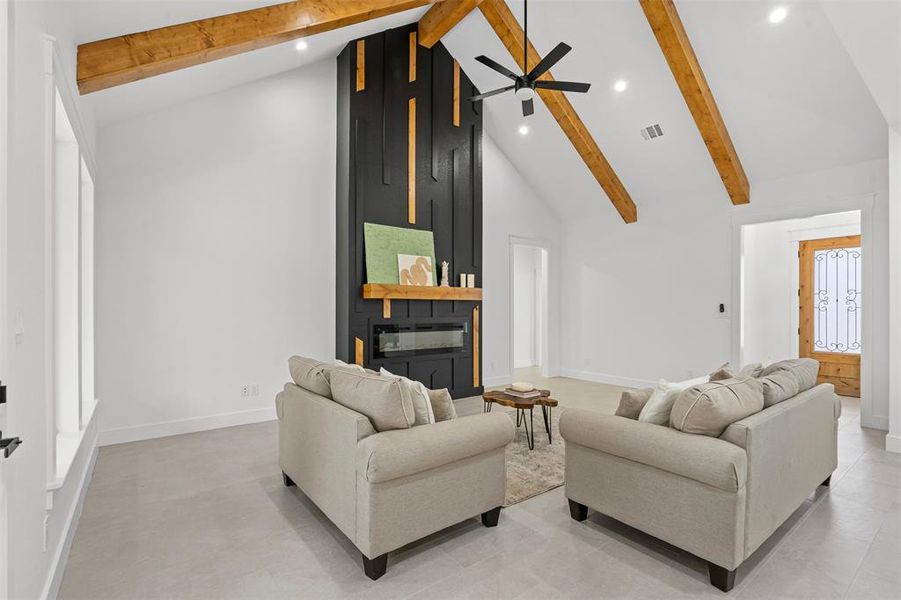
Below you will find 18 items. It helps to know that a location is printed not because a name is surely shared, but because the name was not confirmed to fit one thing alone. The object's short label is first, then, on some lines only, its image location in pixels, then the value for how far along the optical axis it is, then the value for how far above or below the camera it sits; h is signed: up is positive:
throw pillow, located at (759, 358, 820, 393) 2.82 -0.46
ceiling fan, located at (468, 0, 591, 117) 3.78 +1.91
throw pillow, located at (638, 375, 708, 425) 2.36 -0.55
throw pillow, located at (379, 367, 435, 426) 2.40 -0.57
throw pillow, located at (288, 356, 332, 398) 2.76 -0.48
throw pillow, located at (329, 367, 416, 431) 2.21 -0.51
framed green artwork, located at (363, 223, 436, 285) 5.18 +0.62
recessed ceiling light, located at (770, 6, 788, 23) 4.00 +2.53
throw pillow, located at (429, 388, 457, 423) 2.60 -0.62
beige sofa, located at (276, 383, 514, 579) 2.06 -0.88
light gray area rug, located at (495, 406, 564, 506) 3.04 -1.27
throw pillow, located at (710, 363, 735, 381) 2.66 -0.45
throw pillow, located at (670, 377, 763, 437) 2.08 -0.51
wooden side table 3.63 -0.84
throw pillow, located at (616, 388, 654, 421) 2.55 -0.59
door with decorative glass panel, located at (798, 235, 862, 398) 6.41 -0.14
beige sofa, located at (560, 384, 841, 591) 1.97 -0.87
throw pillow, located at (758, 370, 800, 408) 2.45 -0.49
